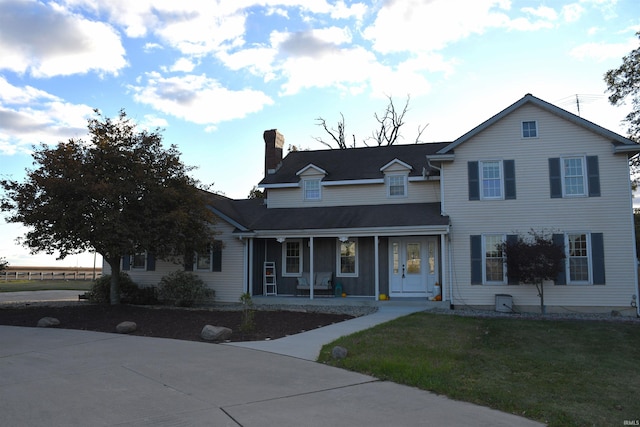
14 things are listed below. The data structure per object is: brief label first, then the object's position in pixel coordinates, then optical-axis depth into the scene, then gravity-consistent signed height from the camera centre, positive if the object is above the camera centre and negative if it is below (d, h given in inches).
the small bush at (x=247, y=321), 442.0 -53.8
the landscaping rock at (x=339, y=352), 328.8 -60.5
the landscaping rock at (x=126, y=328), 451.5 -59.6
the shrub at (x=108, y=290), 736.3 -41.5
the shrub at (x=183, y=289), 697.0 -38.0
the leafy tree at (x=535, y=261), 582.2 +0.1
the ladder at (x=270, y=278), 769.9 -25.3
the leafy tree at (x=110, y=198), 552.4 +74.1
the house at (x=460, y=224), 620.7 +50.3
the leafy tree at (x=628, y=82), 897.5 +327.1
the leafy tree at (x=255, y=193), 1485.5 +213.2
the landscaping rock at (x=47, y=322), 488.3 -58.9
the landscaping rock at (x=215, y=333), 404.8 -58.5
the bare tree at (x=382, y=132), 1412.4 +371.1
